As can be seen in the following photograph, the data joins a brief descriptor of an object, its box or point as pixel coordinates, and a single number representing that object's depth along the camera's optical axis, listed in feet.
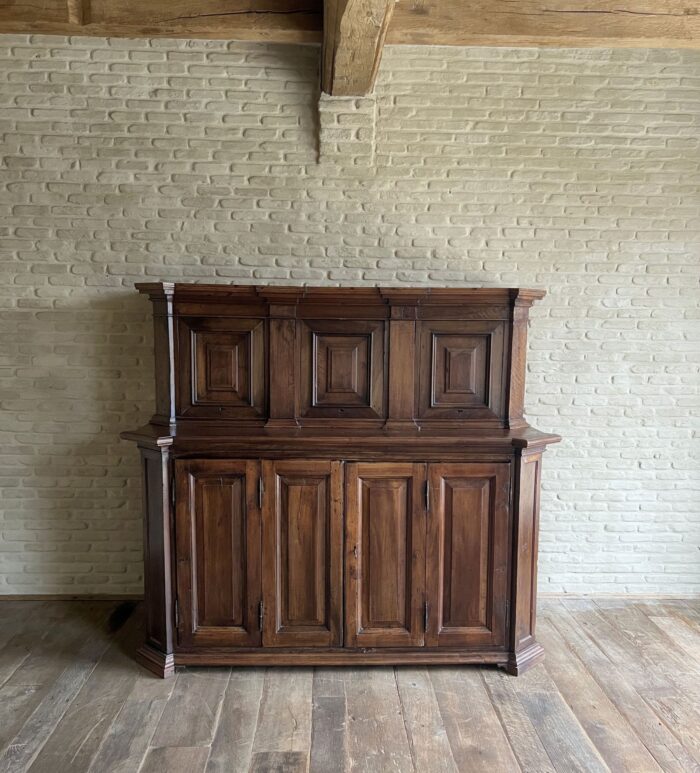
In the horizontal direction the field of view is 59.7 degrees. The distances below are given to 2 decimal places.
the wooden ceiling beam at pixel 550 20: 10.73
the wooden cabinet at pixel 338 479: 9.56
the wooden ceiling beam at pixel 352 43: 8.40
